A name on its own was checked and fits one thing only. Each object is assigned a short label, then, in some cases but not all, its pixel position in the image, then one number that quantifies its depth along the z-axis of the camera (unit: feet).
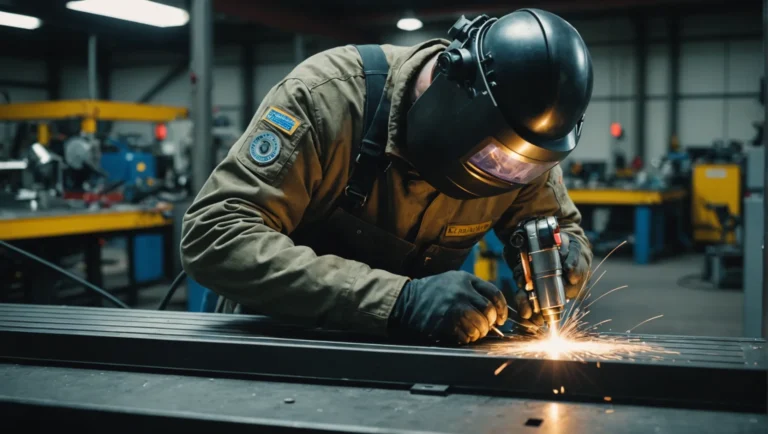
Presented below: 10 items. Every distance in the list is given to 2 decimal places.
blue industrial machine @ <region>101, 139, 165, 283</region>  18.62
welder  3.63
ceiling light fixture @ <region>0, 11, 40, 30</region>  15.87
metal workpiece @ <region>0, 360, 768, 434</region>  2.76
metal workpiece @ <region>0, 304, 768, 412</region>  3.04
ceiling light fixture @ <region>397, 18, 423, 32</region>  26.22
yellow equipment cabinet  28.32
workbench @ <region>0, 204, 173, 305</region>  12.41
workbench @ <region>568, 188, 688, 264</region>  24.45
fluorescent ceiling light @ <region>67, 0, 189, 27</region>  13.07
